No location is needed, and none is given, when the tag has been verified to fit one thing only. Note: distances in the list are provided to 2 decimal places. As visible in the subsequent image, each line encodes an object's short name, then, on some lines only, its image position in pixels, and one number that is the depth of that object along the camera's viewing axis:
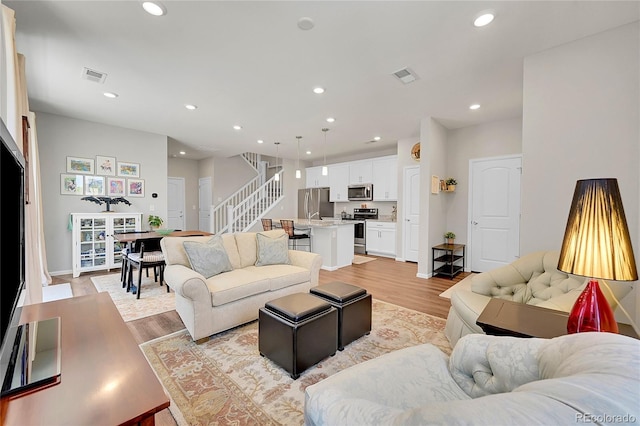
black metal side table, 4.61
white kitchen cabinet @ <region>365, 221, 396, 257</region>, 6.19
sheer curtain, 1.94
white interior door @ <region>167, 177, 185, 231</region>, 7.85
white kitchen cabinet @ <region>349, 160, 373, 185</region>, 6.75
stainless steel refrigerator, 7.68
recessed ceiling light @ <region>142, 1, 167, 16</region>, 1.97
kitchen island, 5.15
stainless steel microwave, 6.69
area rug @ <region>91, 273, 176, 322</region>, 3.05
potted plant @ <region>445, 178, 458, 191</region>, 5.05
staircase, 7.26
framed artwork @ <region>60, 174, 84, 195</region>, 4.55
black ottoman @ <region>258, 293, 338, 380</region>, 1.89
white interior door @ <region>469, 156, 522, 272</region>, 4.54
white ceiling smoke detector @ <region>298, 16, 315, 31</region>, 2.11
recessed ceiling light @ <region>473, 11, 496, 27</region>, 2.05
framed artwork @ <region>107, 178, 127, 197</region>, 5.00
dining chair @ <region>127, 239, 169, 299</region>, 3.43
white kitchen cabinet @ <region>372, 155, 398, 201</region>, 6.25
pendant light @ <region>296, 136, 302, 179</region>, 8.22
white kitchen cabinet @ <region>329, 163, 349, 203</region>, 7.24
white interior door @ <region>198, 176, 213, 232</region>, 8.02
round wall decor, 5.51
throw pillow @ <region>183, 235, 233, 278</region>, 2.71
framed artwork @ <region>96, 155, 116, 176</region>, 4.88
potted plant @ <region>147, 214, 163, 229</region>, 5.31
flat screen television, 0.82
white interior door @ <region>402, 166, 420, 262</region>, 5.68
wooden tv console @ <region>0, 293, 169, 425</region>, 0.70
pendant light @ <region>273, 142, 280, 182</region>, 6.35
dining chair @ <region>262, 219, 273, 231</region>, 5.91
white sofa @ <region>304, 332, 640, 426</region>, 0.49
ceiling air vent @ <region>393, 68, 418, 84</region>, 2.92
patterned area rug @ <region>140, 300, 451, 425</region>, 1.59
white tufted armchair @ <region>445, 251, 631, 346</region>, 1.78
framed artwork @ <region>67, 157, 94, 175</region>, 4.61
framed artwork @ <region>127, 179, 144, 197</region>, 5.21
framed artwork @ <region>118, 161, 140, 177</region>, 5.10
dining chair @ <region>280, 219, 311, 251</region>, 5.27
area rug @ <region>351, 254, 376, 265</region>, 5.77
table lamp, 1.09
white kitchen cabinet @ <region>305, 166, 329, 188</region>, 7.82
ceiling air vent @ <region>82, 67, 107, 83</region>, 2.97
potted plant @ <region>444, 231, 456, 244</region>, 5.10
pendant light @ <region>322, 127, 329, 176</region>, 5.16
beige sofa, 2.31
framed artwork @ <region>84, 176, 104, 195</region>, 4.79
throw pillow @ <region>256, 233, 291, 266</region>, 3.29
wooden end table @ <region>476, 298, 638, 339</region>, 1.32
